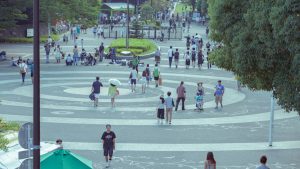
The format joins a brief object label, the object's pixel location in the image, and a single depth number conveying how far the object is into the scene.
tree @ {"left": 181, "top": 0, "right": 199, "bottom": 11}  110.56
